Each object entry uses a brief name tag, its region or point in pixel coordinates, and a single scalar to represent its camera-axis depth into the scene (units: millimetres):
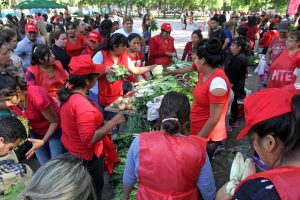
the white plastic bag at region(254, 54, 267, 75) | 8540
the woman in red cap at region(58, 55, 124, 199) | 2811
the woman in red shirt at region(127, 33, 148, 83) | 5805
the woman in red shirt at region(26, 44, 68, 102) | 4199
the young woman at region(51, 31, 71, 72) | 5931
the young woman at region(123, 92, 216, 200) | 2043
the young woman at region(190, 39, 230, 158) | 3070
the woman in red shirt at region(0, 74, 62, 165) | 3092
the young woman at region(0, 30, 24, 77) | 5043
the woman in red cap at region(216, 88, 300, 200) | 1235
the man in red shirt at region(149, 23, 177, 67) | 6883
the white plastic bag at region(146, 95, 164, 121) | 3795
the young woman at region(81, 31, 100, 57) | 6748
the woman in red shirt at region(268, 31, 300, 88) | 4426
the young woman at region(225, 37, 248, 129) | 5969
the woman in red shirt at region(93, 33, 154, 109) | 4617
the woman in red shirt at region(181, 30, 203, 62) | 7427
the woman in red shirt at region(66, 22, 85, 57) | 6926
